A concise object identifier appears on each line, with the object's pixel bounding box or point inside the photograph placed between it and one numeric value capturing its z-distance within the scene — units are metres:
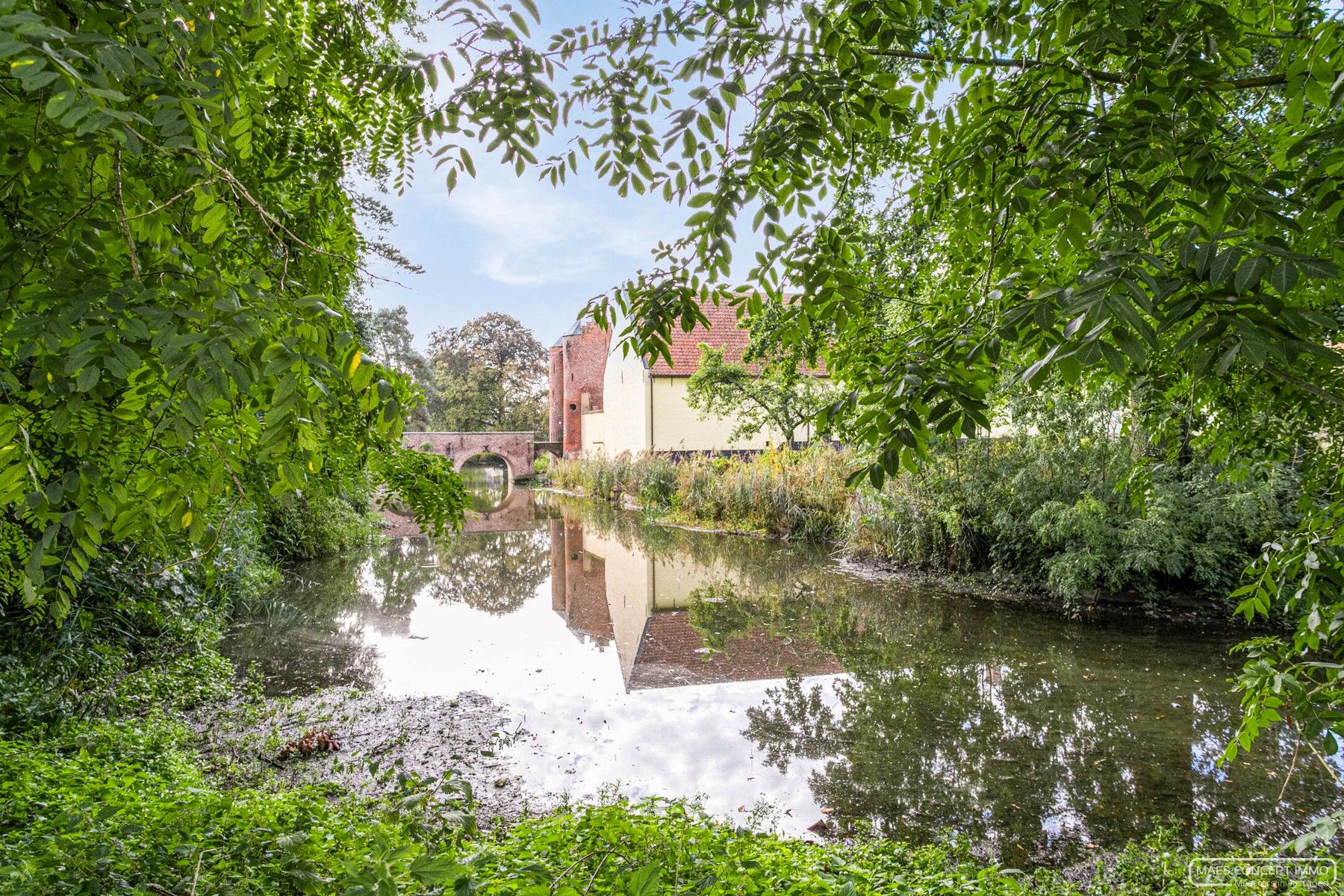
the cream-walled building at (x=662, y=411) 25.56
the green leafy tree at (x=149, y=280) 1.00
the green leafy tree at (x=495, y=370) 49.16
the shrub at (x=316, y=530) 10.62
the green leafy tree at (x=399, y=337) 34.56
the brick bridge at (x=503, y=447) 35.34
